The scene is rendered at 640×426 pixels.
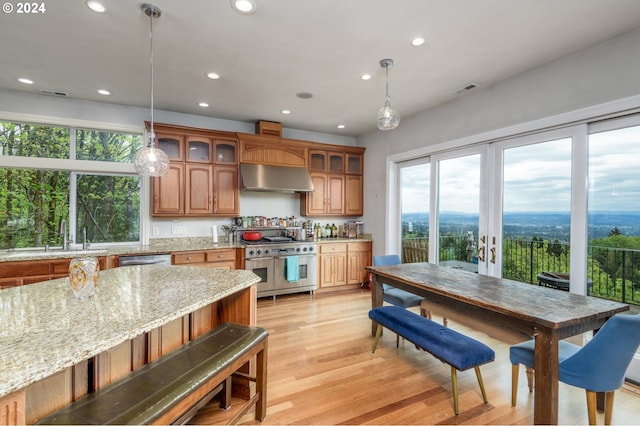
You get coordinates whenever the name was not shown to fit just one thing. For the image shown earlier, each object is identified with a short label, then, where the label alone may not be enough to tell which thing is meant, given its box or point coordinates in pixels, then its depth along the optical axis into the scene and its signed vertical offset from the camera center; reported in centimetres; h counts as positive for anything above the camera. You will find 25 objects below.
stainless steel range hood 461 +58
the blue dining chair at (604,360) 157 -82
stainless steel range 445 -78
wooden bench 118 -79
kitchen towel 460 -85
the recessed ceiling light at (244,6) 206 +148
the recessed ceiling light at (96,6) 207 +148
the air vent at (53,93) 363 +150
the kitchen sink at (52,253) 326 -46
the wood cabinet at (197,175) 423 +58
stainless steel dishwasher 361 -58
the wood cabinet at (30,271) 312 -63
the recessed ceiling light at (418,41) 249 +149
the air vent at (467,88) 339 +149
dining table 165 -59
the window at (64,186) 371 +37
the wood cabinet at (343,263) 501 -86
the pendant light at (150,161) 234 +42
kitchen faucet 375 -25
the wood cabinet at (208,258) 394 -62
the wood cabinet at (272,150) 472 +106
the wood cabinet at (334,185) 534 +55
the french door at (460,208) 360 +9
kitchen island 97 -47
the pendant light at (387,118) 267 +87
